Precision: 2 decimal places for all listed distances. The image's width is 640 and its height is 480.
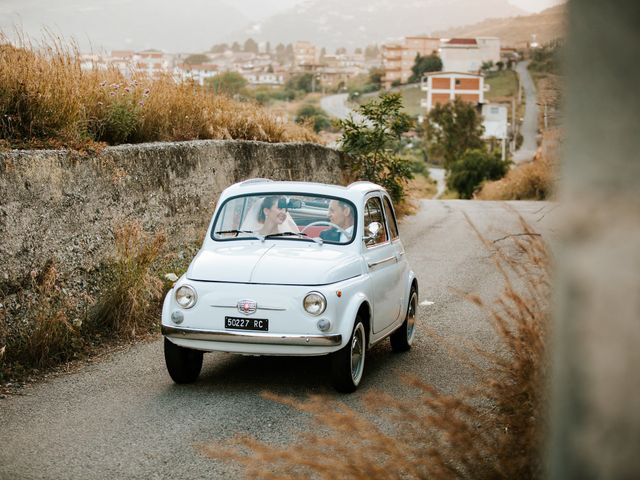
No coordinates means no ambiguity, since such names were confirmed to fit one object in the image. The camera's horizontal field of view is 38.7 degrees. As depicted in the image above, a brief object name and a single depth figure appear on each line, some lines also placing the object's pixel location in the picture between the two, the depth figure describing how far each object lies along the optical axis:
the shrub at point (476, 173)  59.62
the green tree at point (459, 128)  84.19
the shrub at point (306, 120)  22.51
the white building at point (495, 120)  115.56
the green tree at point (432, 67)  197.50
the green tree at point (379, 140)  21.62
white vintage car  7.55
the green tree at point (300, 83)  184.06
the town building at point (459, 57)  196.91
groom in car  8.78
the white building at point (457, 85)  161.12
